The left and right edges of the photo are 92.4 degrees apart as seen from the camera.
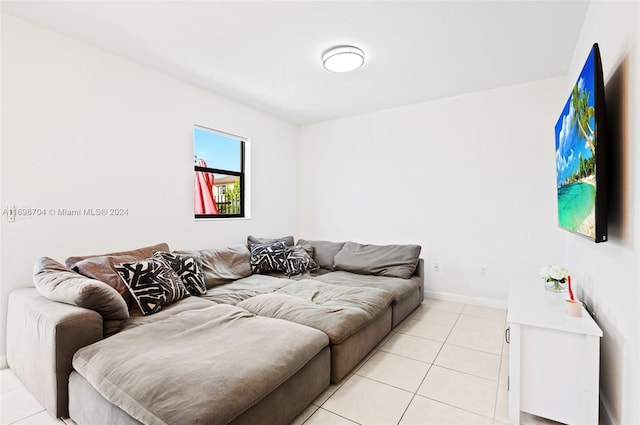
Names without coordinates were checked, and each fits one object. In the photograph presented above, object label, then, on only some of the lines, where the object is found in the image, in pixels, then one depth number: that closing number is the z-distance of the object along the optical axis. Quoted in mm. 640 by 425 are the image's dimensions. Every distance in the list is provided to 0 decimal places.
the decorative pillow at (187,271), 2580
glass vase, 2146
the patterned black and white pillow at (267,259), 3436
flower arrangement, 2121
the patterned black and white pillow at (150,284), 2141
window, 3564
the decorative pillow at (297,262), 3468
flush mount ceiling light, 2549
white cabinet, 1481
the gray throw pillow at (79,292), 1696
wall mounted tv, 1386
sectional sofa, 1280
